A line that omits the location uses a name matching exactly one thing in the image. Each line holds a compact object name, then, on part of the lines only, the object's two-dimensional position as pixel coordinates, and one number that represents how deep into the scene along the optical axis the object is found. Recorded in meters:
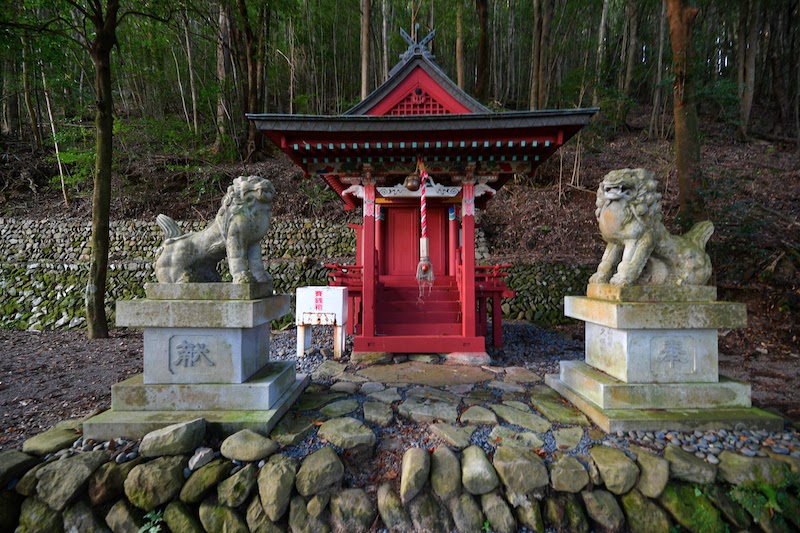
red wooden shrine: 4.97
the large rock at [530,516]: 2.30
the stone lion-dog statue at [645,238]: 3.17
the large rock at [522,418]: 3.04
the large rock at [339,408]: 3.34
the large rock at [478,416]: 3.13
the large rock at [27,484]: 2.35
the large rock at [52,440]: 2.59
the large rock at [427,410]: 3.22
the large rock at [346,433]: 2.74
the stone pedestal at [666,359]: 2.99
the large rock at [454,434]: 2.75
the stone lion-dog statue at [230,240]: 3.22
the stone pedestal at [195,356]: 2.99
